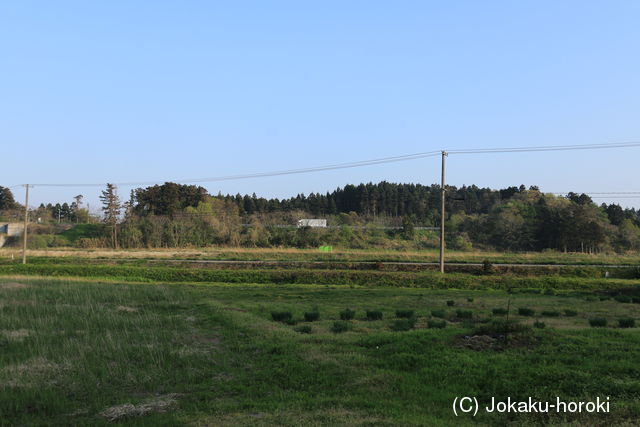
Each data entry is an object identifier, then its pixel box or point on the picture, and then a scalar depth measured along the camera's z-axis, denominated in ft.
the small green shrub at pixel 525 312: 55.57
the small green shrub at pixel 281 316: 52.90
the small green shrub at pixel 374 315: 53.62
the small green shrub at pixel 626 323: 46.26
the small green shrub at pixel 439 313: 54.51
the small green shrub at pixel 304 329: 44.91
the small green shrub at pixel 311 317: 52.61
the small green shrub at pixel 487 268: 116.88
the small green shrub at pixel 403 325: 45.39
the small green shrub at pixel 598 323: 46.88
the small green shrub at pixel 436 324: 44.97
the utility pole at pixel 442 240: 114.12
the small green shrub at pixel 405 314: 54.65
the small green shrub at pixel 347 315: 53.72
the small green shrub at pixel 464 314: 53.21
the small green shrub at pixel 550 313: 55.74
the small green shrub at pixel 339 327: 45.40
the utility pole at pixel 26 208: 143.10
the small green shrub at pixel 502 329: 37.58
